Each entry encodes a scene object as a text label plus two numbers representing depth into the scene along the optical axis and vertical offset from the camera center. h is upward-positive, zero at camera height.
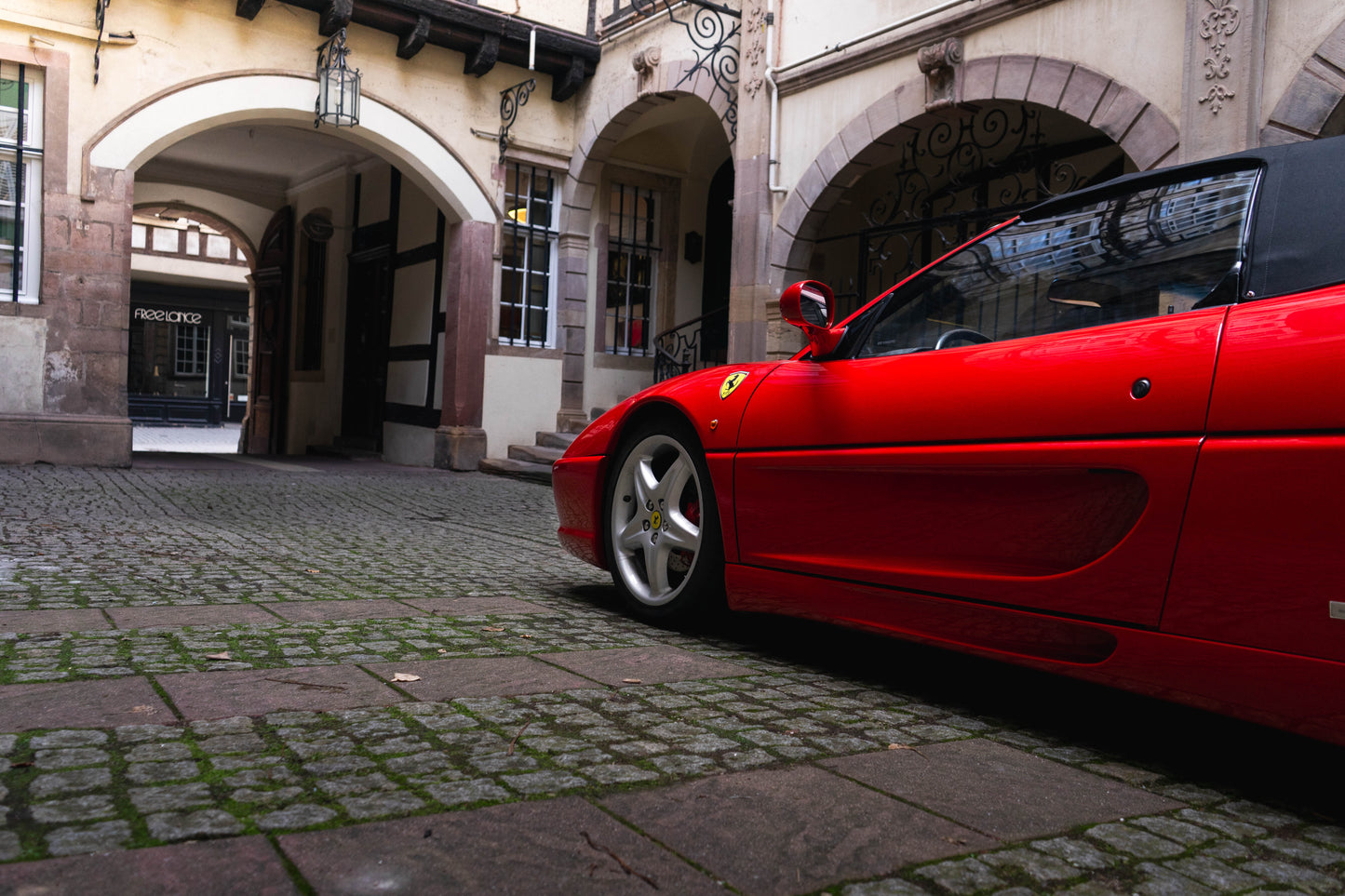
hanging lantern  12.23 +3.28
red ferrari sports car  2.15 -0.07
